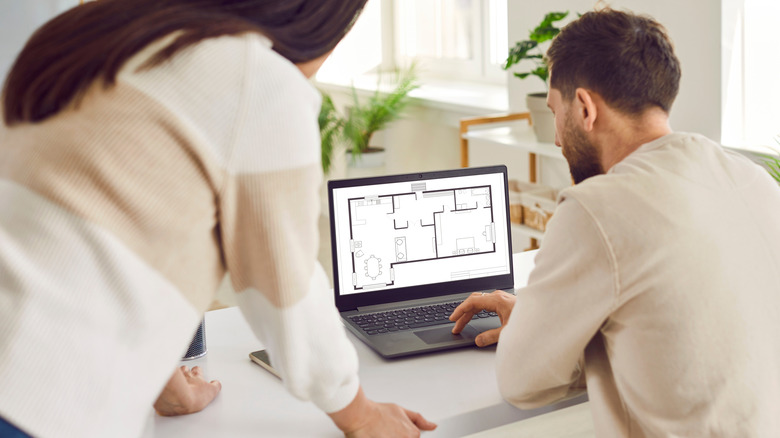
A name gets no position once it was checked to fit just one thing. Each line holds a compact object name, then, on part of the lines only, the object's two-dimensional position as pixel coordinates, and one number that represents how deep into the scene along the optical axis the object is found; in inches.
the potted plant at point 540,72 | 127.3
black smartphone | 55.6
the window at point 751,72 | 109.4
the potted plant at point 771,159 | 98.6
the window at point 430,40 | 194.1
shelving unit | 132.5
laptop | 64.7
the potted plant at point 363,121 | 193.3
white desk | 47.6
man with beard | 42.8
